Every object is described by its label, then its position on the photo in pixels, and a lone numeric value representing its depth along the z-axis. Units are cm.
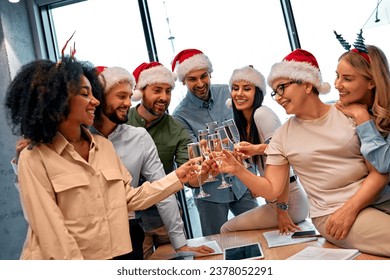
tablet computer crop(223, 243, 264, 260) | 152
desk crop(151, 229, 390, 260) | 151
